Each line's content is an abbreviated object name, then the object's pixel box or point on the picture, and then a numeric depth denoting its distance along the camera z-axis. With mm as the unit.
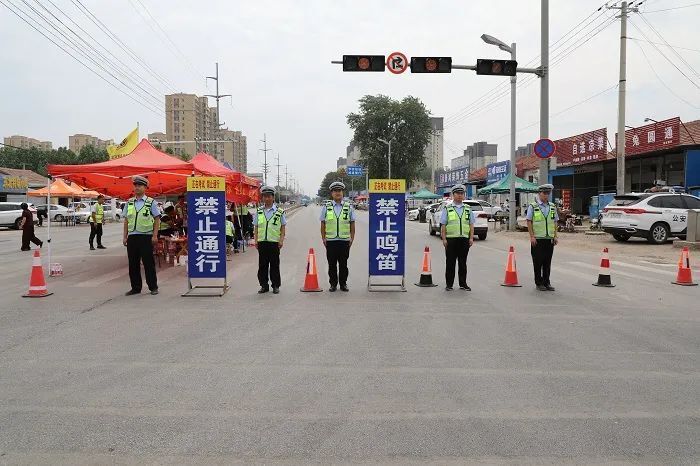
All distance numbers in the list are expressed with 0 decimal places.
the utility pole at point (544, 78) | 21203
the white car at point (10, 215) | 35094
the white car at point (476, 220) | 23031
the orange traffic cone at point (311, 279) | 10023
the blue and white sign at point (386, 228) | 10211
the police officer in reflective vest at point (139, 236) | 9789
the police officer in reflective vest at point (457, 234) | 10125
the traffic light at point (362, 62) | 16750
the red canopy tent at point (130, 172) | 13258
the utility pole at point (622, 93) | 22562
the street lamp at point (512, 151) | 27078
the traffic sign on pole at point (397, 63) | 16922
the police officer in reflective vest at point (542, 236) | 10180
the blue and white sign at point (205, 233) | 9953
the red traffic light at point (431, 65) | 17188
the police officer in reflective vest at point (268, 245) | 9859
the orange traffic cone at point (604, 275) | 10602
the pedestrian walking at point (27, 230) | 19391
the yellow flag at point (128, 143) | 31203
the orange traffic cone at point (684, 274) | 10812
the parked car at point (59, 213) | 41406
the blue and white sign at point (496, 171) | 46906
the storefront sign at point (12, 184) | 49897
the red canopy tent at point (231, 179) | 14861
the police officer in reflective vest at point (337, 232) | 9984
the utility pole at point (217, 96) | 54688
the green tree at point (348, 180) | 135000
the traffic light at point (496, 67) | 17891
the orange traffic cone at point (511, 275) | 10734
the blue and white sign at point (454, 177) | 61500
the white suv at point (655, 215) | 19000
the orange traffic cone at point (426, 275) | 10673
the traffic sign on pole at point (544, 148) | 20422
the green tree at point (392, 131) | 70750
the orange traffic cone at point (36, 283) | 9570
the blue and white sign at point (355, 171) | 83994
